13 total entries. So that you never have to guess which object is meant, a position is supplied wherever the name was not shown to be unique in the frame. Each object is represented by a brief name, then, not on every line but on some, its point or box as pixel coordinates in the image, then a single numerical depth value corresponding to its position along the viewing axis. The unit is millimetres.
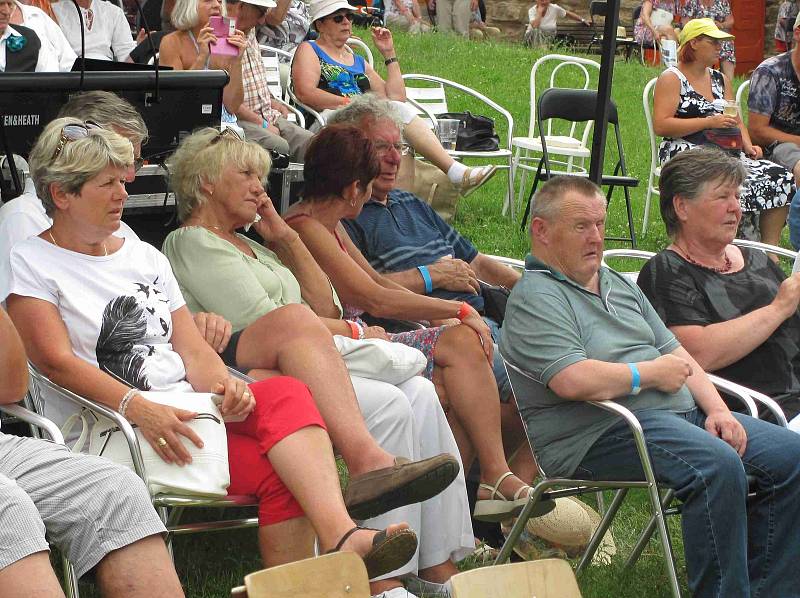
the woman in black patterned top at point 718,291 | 8242
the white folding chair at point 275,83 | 13805
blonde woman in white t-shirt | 6395
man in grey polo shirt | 6953
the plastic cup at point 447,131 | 16125
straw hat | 8234
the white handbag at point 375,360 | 7516
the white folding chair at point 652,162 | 16656
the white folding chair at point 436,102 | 17391
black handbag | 17016
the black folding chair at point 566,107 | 16531
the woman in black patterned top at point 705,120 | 15086
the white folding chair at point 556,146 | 18047
